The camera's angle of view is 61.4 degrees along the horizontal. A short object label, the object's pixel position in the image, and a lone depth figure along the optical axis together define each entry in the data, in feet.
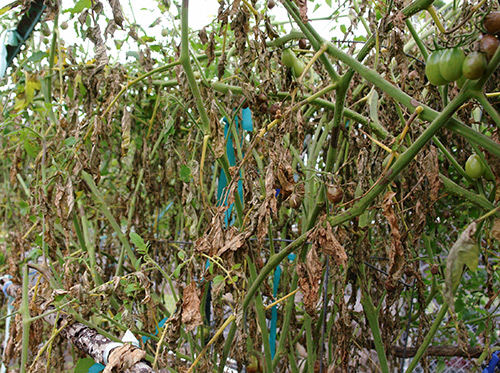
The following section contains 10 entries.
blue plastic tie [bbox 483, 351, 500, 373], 3.66
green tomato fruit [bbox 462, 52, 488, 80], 1.71
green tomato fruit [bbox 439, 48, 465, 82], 1.83
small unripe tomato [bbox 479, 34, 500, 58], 1.70
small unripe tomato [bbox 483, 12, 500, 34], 1.71
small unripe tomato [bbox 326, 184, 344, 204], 2.51
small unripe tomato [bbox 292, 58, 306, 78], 3.01
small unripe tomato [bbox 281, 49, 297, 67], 2.95
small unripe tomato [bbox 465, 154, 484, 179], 2.87
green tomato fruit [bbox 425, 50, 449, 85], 1.94
